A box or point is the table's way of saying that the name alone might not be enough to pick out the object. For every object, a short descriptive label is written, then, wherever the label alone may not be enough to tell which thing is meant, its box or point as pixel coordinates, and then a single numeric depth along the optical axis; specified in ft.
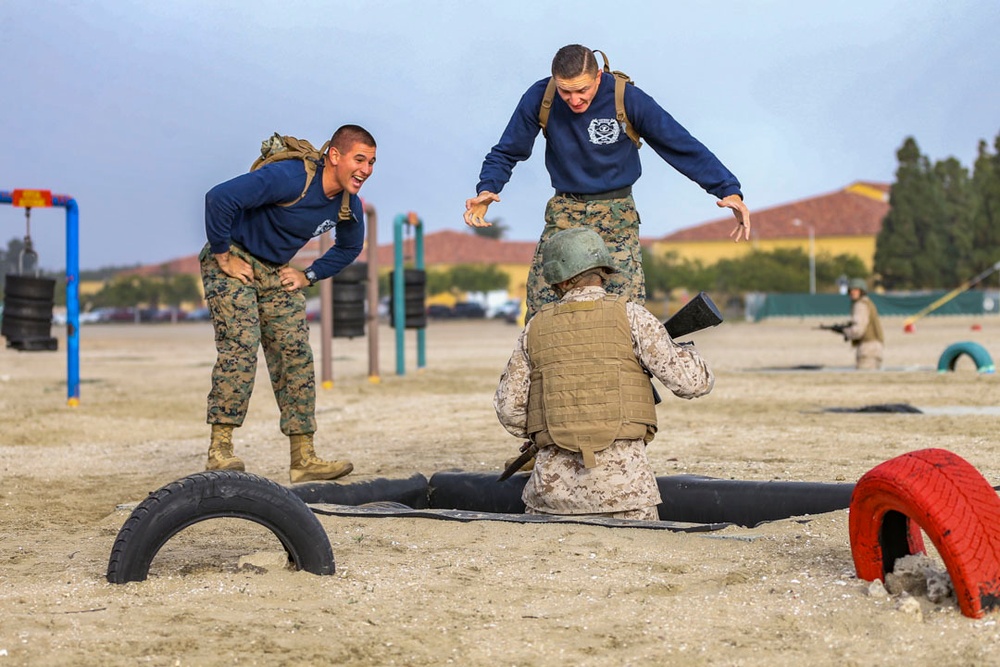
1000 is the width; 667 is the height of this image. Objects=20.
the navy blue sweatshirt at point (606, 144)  17.72
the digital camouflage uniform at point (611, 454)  14.57
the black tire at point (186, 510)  11.31
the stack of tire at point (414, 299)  52.16
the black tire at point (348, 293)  46.98
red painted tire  9.76
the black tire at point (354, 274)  46.82
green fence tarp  161.89
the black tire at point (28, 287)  38.19
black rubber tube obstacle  15.83
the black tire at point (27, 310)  38.50
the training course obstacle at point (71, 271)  36.27
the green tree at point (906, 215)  203.51
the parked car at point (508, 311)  188.53
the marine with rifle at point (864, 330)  47.93
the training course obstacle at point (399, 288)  48.80
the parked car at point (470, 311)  215.51
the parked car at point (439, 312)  215.10
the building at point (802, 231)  271.69
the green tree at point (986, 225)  199.00
